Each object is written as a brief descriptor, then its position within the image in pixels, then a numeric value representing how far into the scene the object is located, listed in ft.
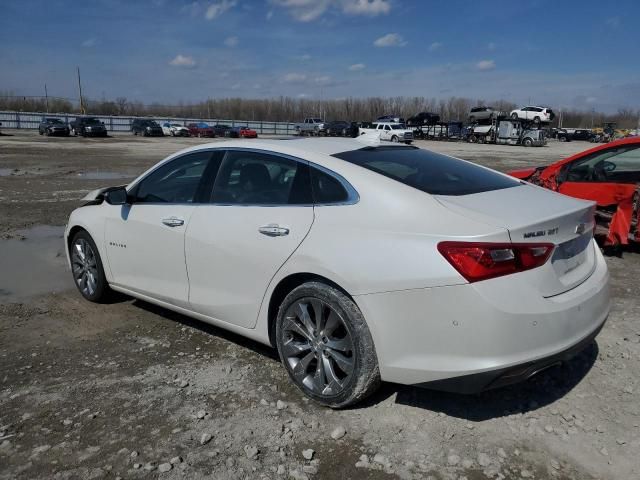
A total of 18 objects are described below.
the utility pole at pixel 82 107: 280.72
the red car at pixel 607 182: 21.79
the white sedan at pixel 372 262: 8.80
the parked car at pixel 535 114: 175.52
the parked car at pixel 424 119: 204.54
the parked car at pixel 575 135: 237.25
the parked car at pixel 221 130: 189.06
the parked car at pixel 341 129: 179.85
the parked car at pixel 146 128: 175.22
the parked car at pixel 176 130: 184.85
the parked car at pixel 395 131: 165.07
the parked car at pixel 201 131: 185.47
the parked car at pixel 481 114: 184.03
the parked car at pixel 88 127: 155.33
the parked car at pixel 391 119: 214.90
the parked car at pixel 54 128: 153.58
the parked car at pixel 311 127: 197.87
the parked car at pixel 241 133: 185.82
